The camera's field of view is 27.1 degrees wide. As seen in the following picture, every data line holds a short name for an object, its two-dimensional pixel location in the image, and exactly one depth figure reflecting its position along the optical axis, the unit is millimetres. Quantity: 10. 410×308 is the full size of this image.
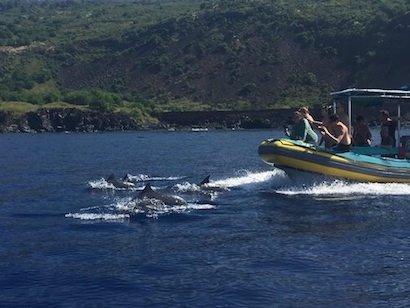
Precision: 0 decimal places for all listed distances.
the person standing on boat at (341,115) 35369
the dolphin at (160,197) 26688
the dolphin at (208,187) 32281
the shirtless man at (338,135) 30031
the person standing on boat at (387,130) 31969
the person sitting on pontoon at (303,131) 31141
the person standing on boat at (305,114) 30938
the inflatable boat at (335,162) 29750
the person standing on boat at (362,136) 32266
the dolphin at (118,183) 34806
